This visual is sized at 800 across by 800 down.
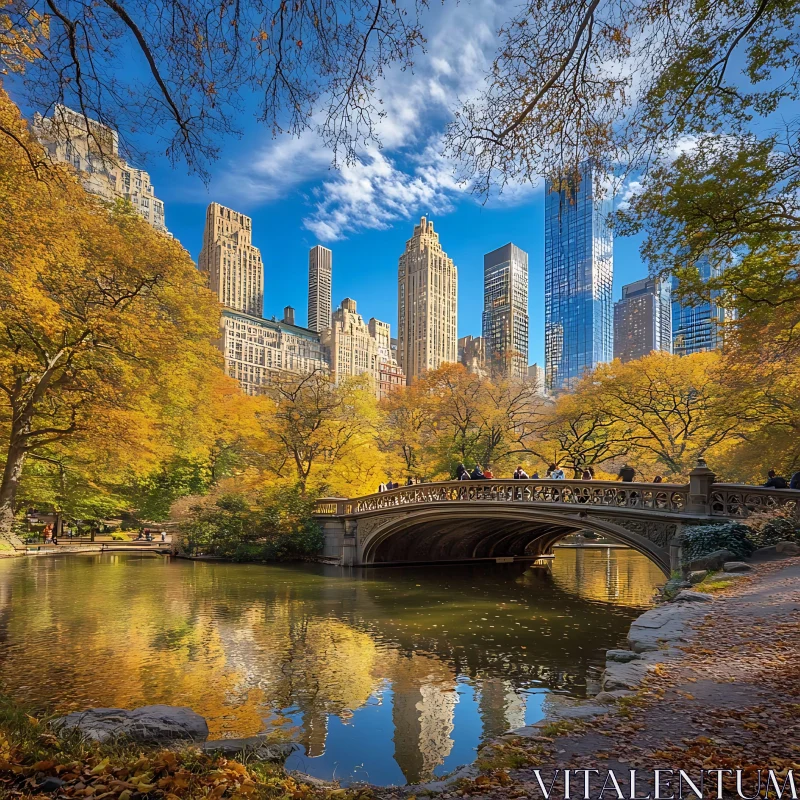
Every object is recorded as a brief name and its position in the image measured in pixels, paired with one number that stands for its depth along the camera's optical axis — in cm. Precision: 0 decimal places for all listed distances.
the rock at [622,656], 674
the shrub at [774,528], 1156
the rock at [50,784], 356
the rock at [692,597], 872
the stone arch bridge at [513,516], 1352
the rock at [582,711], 477
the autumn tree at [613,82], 458
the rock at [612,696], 514
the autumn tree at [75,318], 1070
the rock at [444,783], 379
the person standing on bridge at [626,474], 1741
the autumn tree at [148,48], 415
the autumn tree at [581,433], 2880
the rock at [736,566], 1057
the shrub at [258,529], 2655
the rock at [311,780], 427
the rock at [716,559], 1149
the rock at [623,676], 550
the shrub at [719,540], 1173
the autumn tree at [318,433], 2805
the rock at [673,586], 1097
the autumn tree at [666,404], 2595
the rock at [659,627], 690
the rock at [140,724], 493
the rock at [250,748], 478
